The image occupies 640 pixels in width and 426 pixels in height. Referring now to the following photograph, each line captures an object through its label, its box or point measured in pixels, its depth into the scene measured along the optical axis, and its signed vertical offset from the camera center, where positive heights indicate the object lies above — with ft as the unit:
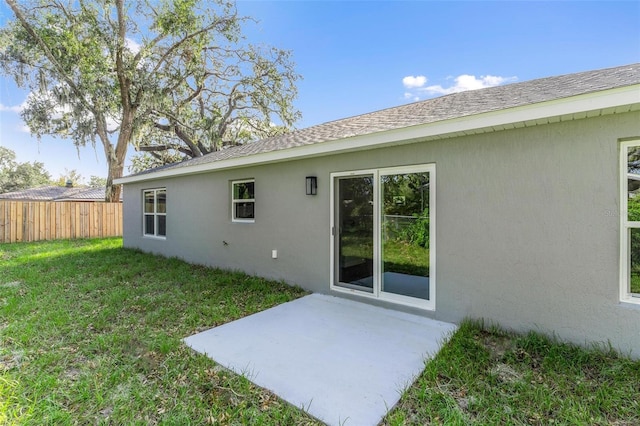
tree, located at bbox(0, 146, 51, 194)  121.70 +14.67
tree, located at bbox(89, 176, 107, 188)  171.83 +16.04
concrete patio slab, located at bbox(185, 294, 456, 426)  8.41 -5.07
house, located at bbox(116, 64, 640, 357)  10.27 +0.05
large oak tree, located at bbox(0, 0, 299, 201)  45.29 +23.26
